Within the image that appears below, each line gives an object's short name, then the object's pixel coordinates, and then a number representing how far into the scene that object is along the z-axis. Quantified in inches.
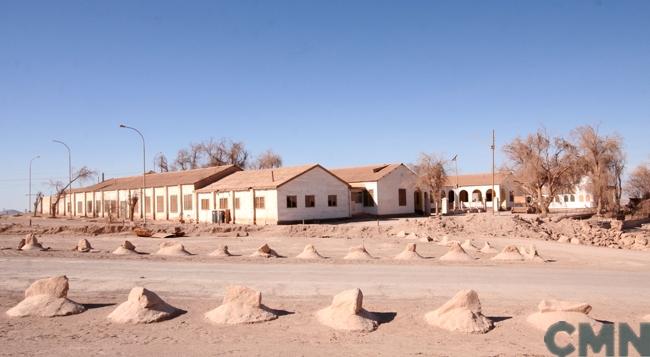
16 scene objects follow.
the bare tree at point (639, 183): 2662.4
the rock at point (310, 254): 847.1
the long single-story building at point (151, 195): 1951.3
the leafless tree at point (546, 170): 1930.4
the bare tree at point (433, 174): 1926.7
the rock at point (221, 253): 895.1
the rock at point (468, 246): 1000.2
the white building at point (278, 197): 1640.0
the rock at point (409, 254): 834.8
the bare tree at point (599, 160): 2118.6
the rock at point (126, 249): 925.1
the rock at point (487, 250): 963.6
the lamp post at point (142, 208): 2151.8
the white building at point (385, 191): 1940.2
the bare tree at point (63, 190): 2758.4
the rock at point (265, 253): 876.0
